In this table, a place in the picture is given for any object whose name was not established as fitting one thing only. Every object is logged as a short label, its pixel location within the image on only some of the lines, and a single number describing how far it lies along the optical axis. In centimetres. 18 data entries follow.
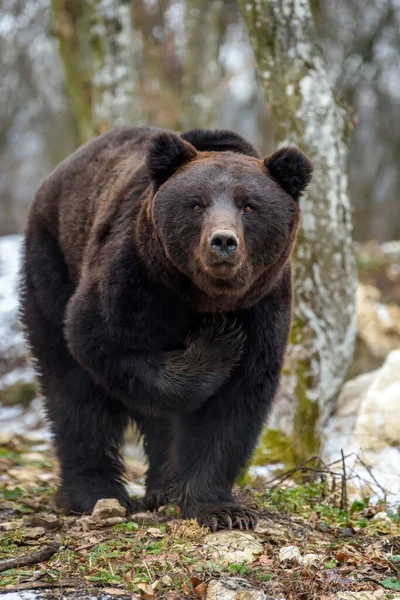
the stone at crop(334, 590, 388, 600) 773
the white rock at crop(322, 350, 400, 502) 1218
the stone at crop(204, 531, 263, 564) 845
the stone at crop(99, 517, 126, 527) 1014
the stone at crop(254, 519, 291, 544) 927
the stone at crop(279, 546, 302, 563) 841
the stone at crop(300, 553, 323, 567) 833
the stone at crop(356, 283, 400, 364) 2092
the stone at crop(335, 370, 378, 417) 1509
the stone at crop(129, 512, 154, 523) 1021
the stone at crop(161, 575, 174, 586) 773
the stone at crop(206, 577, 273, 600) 749
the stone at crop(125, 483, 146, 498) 1345
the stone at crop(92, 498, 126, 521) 1048
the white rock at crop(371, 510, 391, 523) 1023
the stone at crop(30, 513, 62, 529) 1000
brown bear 959
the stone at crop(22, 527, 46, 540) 945
